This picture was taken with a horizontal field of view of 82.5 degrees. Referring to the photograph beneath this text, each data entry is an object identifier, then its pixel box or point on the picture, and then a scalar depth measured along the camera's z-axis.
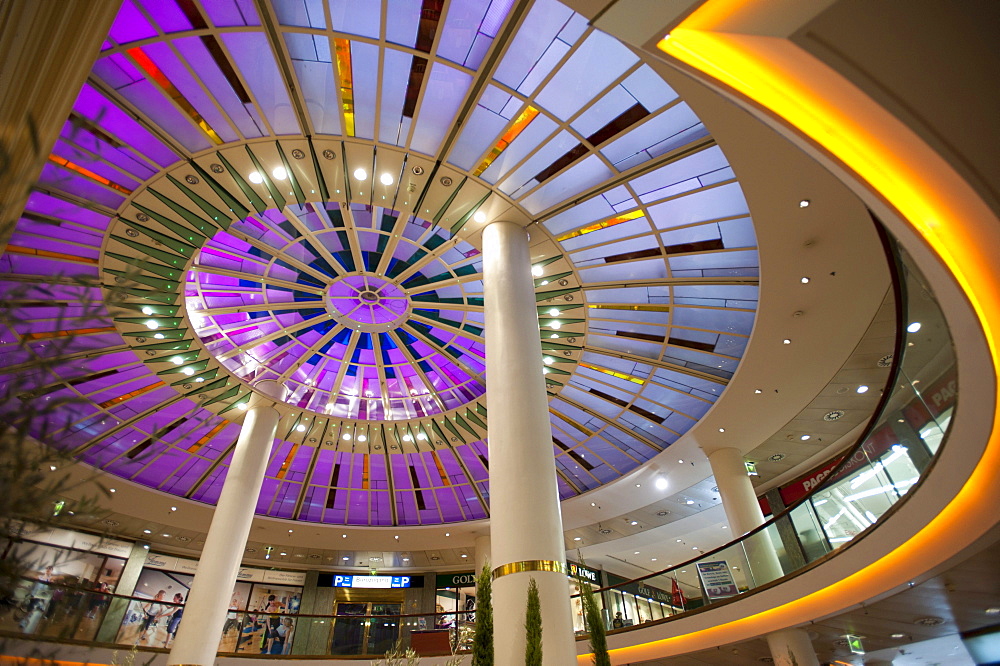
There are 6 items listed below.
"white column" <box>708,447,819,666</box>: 11.22
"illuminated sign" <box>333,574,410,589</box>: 25.77
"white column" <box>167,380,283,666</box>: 12.36
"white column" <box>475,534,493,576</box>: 22.53
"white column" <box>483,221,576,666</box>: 6.83
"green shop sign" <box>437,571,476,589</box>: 25.84
